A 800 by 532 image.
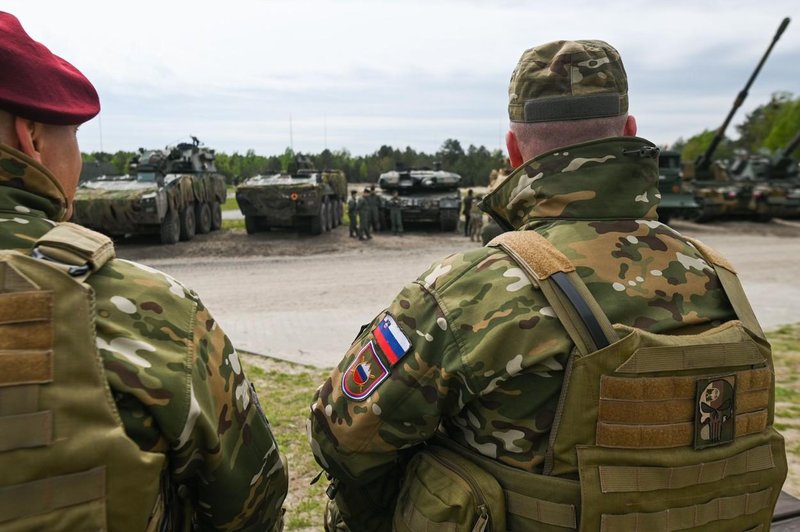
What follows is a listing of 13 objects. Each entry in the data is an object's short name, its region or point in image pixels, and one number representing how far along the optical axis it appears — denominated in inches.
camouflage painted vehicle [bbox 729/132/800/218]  818.8
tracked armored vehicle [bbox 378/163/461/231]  706.8
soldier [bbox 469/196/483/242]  658.8
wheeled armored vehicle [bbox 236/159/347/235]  626.2
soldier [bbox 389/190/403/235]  698.2
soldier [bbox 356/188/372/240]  659.1
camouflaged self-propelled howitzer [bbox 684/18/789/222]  789.9
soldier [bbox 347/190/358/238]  673.7
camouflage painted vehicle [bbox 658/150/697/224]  725.9
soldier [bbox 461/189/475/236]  692.1
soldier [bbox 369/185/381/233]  698.8
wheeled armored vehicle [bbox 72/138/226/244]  550.3
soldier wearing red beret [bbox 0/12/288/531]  50.1
